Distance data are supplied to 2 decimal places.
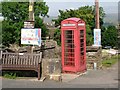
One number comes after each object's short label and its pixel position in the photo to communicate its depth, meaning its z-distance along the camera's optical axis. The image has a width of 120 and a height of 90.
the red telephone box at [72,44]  9.15
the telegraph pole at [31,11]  8.20
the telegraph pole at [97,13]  11.80
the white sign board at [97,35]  11.16
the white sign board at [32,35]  8.21
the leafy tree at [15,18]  23.29
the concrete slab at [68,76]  8.26
